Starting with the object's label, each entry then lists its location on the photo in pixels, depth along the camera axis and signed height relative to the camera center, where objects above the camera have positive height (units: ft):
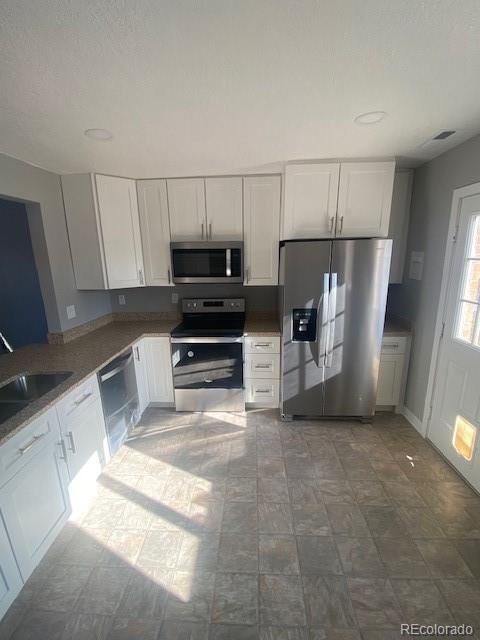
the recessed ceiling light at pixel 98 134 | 5.47 +2.74
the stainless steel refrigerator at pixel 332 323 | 7.55 -1.75
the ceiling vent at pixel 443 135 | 5.97 +2.84
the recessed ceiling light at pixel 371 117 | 5.04 +2.78
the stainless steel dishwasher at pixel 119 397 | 7.02 -3.68
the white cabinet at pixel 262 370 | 9.05 -3.59
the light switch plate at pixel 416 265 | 8.25 -0.09
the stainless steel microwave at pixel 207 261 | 8.97 +0.14
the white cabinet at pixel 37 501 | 4.25 -4.01
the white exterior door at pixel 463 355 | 6.34 -2.35
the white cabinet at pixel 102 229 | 8.18 +1.22
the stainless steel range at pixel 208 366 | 8.92 -3.35
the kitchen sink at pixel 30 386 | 5.78 -2.57
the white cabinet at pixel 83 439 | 5.59 -3.88
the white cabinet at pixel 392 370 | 8.75 -3.53
